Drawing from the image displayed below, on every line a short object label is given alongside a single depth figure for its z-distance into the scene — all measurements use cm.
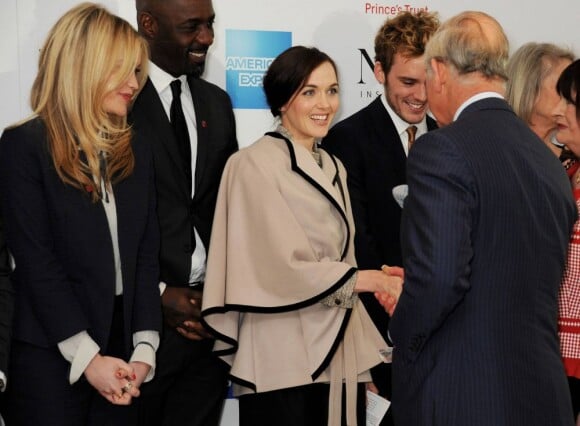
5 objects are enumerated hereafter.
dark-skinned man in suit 298
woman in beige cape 291
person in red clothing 277
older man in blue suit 206
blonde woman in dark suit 245
